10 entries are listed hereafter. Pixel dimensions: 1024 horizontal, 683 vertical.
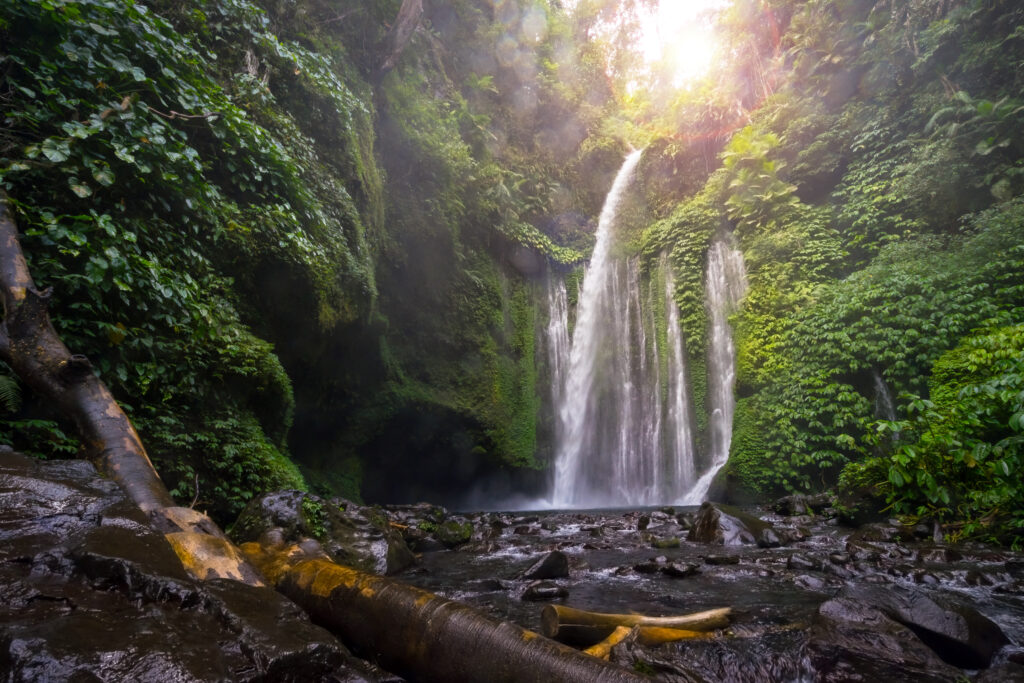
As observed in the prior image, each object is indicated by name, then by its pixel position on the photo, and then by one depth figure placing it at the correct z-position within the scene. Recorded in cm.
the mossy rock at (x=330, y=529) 439
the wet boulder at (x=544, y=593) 401
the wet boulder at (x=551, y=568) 475
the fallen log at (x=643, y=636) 246
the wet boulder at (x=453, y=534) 660
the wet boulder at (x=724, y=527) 618
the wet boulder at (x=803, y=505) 820
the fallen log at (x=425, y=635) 171
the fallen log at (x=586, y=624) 264
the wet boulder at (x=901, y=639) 247
